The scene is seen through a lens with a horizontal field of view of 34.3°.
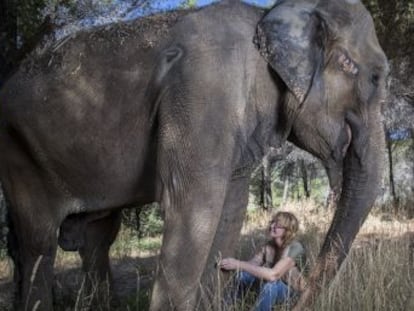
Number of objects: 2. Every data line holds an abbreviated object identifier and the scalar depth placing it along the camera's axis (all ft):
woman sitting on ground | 16.28
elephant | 13.41
